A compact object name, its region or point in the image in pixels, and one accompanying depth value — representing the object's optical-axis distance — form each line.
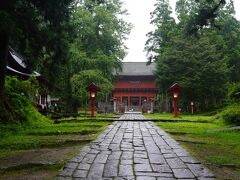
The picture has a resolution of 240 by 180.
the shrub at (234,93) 14.98
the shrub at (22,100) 11.43
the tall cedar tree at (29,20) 7.99
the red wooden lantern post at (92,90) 16.79
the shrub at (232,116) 11.43
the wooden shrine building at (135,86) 44.53
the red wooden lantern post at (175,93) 17.62
